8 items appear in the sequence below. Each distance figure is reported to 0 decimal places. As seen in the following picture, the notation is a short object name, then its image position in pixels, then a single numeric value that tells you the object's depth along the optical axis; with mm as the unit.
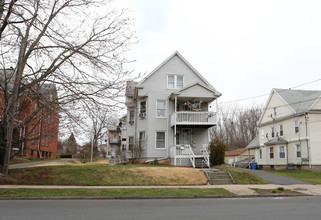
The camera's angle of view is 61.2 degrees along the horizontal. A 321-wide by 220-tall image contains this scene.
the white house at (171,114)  23500
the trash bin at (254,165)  33175
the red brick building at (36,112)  12164
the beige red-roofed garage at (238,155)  46719
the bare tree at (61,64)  11628
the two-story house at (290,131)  26859
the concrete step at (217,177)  15734
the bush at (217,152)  21016
